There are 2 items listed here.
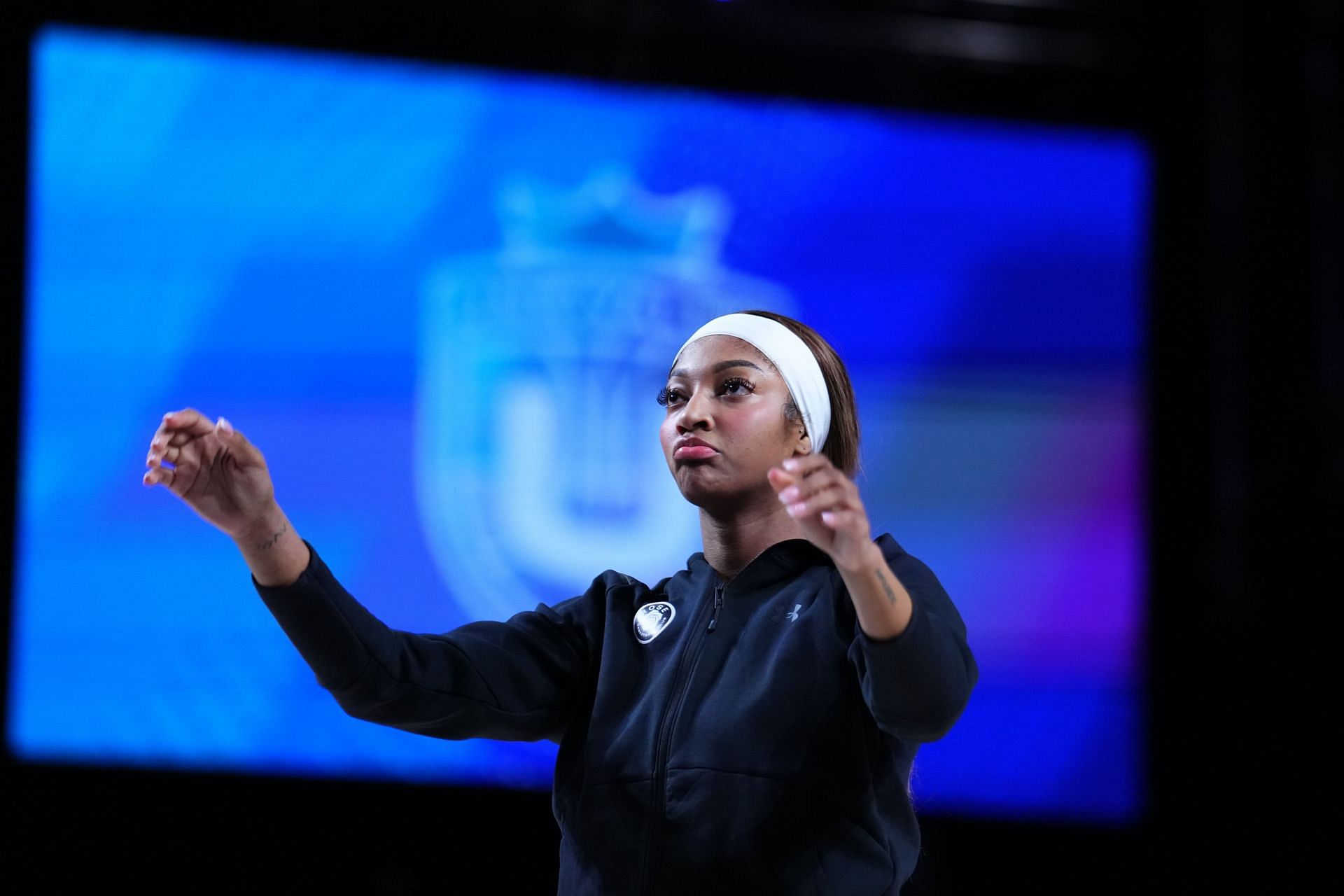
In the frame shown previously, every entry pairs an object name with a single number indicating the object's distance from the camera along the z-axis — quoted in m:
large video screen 10.56
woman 9.09
